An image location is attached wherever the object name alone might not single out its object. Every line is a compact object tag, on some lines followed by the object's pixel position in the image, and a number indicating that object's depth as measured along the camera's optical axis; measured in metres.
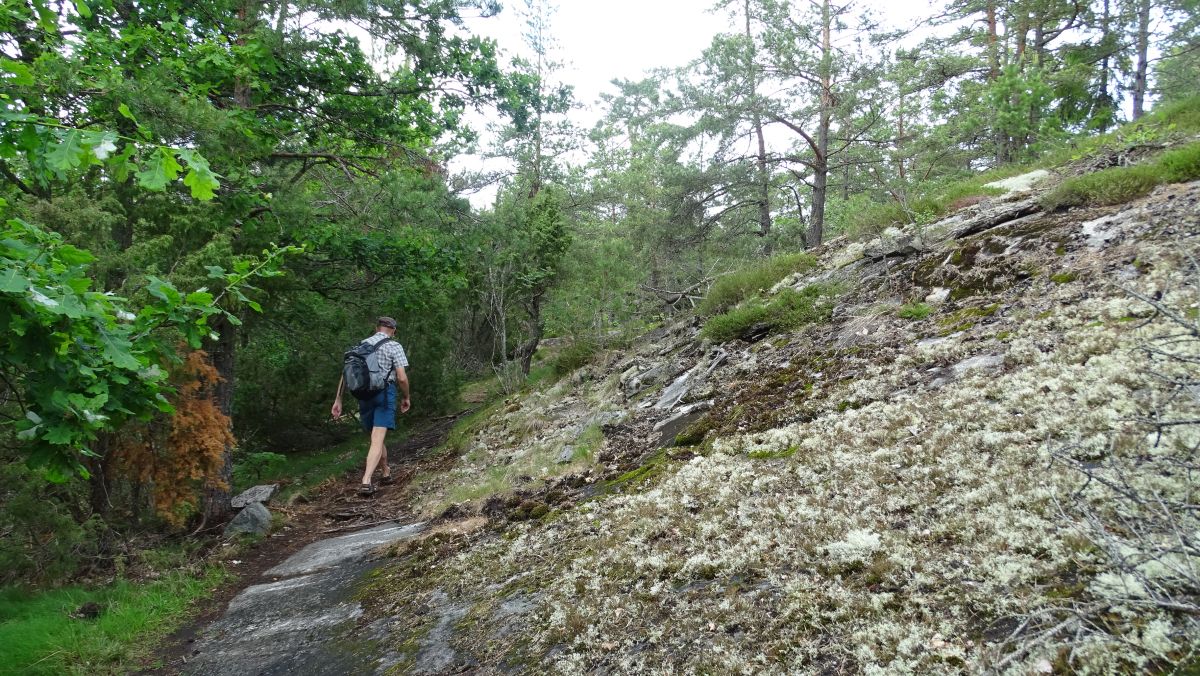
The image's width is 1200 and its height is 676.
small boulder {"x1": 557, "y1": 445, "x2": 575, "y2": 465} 7.41
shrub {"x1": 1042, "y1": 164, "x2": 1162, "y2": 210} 6.66
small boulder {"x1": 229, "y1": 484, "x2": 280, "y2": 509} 7.97
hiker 8.09
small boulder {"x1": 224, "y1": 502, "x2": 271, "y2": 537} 7.20
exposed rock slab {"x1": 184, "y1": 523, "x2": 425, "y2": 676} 3.97
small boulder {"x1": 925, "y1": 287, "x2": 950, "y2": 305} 6.62
